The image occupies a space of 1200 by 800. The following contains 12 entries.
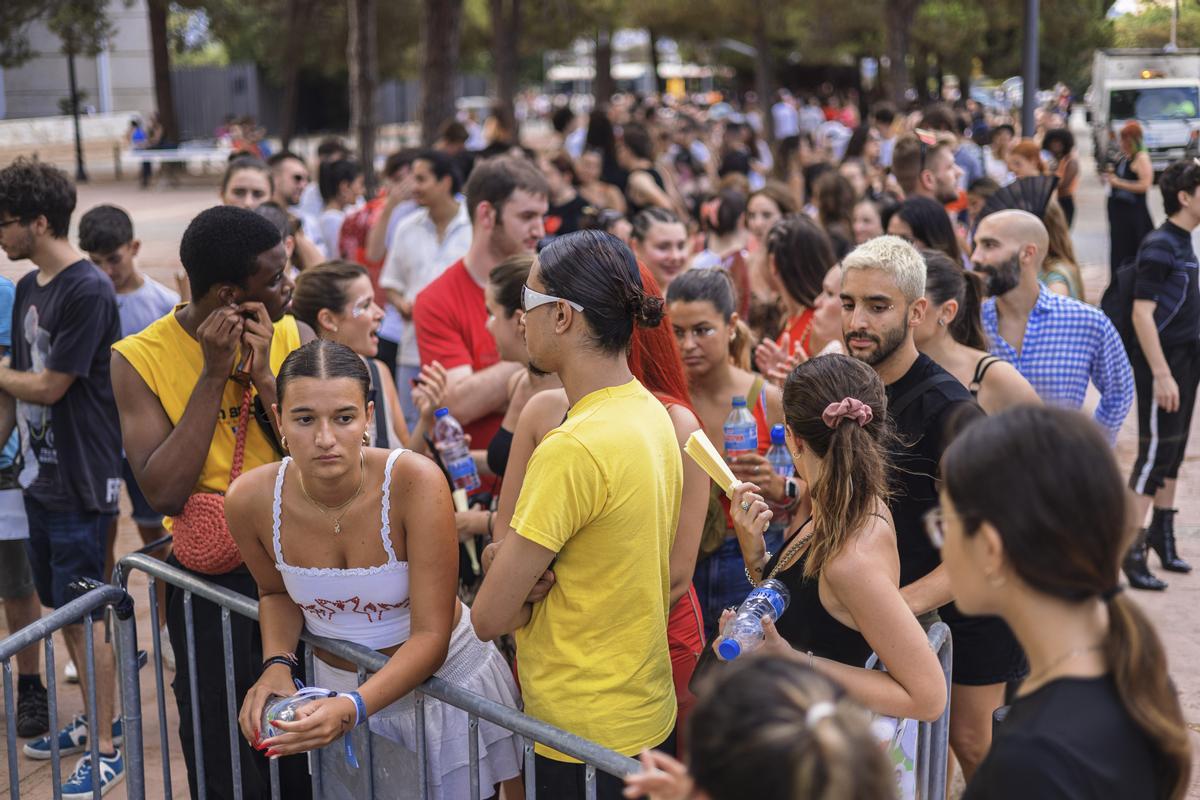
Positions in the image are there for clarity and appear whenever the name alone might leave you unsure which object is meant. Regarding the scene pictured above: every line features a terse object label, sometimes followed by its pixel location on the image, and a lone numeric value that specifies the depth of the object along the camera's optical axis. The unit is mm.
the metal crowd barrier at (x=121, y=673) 3599
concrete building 34250
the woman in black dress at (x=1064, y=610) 1841
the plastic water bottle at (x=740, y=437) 4320
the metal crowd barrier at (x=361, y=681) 2742
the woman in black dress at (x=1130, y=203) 8930
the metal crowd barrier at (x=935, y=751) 3318
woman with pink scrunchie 2852
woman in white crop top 3178
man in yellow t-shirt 2889
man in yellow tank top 3643
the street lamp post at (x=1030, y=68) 14203
